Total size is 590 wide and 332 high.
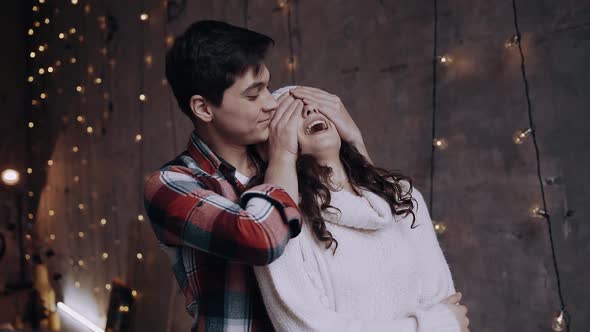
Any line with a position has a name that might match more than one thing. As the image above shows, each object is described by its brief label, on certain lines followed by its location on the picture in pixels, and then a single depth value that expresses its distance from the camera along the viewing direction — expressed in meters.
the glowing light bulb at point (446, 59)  2.24
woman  1.13
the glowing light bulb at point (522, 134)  2.04
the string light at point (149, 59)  3.95
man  1.06
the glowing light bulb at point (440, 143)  2.27
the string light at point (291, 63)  2.85
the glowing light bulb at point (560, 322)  1.97
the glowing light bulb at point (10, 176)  4.86
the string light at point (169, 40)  3.73
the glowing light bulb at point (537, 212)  2.04
